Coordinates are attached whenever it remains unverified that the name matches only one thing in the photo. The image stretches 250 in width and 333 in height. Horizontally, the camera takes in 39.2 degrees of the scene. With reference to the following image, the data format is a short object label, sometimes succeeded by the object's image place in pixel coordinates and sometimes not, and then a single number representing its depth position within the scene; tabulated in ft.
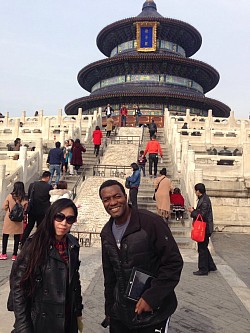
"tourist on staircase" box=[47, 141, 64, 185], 38.88
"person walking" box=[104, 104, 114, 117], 70.38
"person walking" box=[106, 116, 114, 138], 62.28
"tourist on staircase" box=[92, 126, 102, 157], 50.39
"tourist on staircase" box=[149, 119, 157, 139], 59.47
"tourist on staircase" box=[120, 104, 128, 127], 77.77
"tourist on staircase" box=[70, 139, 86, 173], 43.19
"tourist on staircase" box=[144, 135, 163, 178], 41.81
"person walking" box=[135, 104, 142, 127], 84.54
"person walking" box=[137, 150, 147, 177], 44.27
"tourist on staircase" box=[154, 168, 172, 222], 29.17
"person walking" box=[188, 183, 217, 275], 20.99
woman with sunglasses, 7.66
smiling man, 7.98
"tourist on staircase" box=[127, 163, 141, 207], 31.91
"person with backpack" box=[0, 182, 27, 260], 22.53
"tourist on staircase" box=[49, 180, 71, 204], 24.45
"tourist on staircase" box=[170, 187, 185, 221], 33.14
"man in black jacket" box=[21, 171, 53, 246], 22.12
